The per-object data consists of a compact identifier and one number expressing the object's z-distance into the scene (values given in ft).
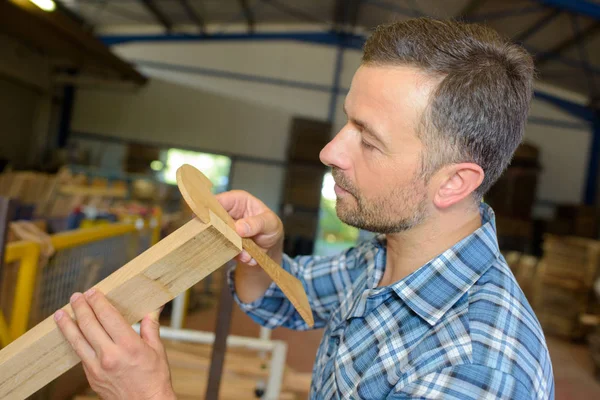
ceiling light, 20.08
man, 3.33
